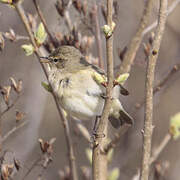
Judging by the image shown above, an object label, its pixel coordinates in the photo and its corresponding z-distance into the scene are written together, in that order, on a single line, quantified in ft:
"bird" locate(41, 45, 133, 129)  24.58
